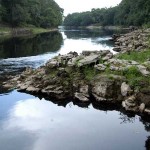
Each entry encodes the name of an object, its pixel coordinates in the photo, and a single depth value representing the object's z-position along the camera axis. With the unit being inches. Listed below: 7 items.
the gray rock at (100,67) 610.3
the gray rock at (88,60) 637.9
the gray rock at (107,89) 545.9
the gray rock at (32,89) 615.2
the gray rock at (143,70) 548.9
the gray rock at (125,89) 528.9
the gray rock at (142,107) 486.1
